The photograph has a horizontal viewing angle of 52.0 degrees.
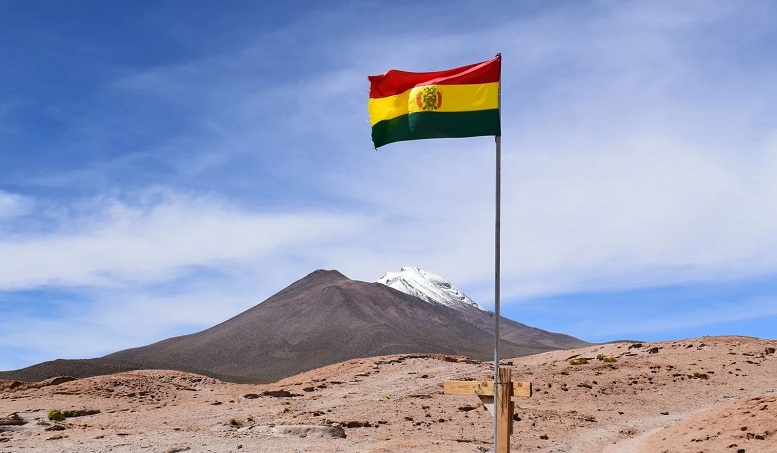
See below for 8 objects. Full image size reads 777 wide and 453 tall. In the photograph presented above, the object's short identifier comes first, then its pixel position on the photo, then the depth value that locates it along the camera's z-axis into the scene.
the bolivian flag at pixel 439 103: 15.24
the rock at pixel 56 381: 43.03
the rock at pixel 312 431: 23.81
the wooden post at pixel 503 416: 14.95
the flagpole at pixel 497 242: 14.37
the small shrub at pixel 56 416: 31.26
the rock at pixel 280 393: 37.56
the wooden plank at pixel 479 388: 14.90
